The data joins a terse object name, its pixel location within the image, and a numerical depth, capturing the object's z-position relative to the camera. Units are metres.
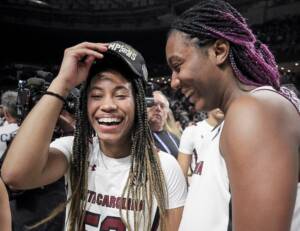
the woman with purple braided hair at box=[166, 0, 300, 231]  0.83
